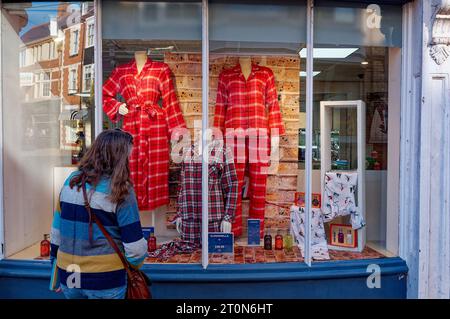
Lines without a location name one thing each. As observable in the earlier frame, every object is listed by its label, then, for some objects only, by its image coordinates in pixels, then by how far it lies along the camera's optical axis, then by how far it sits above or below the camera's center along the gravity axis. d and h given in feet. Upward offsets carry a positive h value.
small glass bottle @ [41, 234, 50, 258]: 12.77 -3.31
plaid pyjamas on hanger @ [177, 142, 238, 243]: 13.37 -1.41
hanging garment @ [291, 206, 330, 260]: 13.01 -2.90
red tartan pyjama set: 14.28 +1.57
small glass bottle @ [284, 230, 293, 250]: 13.78 -3.34
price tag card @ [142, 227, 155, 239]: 13.21 -2.85
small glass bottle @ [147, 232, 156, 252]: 13.34 -3.28
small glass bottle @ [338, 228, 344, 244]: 13.75 -3.13
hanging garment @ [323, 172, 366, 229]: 13.60 -1.67
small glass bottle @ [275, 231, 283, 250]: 13.69 -3.34
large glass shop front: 12.28 +1.25
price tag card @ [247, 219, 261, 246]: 14.06 -3.05
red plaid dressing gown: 13.50 +1.19
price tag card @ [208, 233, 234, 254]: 12.77 -3.12
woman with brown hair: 6.77 -1.30
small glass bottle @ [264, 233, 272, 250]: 13.71 -3.32
